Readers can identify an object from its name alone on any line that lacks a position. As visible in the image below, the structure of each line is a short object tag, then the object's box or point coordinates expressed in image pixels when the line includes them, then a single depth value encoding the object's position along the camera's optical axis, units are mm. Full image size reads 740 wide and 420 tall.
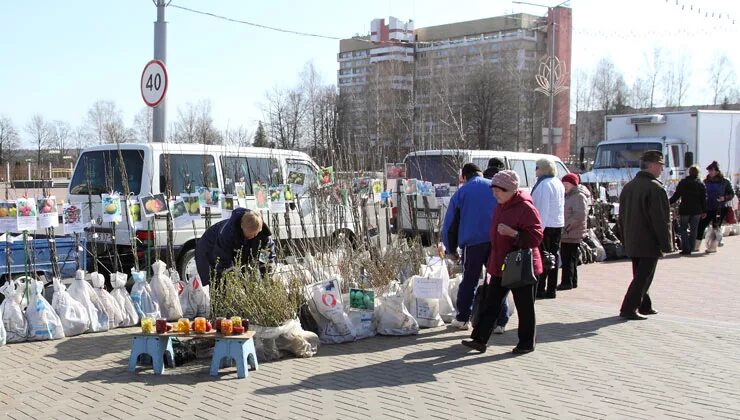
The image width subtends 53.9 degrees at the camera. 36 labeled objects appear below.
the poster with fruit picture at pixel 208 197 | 8508
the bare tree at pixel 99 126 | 38669
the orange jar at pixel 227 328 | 5879
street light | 24995
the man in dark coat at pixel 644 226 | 7840
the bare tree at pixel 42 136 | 44469
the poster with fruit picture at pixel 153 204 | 7980
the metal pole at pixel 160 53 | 10172
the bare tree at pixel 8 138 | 40466
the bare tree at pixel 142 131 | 38456
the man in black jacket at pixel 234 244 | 6703
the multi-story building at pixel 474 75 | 57000
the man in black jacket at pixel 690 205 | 13570
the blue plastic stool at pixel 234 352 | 5785
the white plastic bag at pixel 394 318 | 7168
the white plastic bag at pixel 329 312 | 6875
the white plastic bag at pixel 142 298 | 7523
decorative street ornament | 25375
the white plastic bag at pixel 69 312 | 6996
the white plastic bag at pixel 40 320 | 6836
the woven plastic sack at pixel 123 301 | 7406
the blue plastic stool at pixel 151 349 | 5895
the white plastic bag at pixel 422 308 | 7441
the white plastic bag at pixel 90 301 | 7168
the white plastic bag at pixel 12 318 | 6762
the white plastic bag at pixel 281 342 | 6309
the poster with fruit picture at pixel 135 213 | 8117
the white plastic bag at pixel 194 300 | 7777
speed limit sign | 9492
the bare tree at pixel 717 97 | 62525
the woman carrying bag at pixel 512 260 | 6238
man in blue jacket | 7023
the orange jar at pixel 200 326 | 5949
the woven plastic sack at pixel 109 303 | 7301
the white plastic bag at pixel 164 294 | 7652
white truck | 19594
